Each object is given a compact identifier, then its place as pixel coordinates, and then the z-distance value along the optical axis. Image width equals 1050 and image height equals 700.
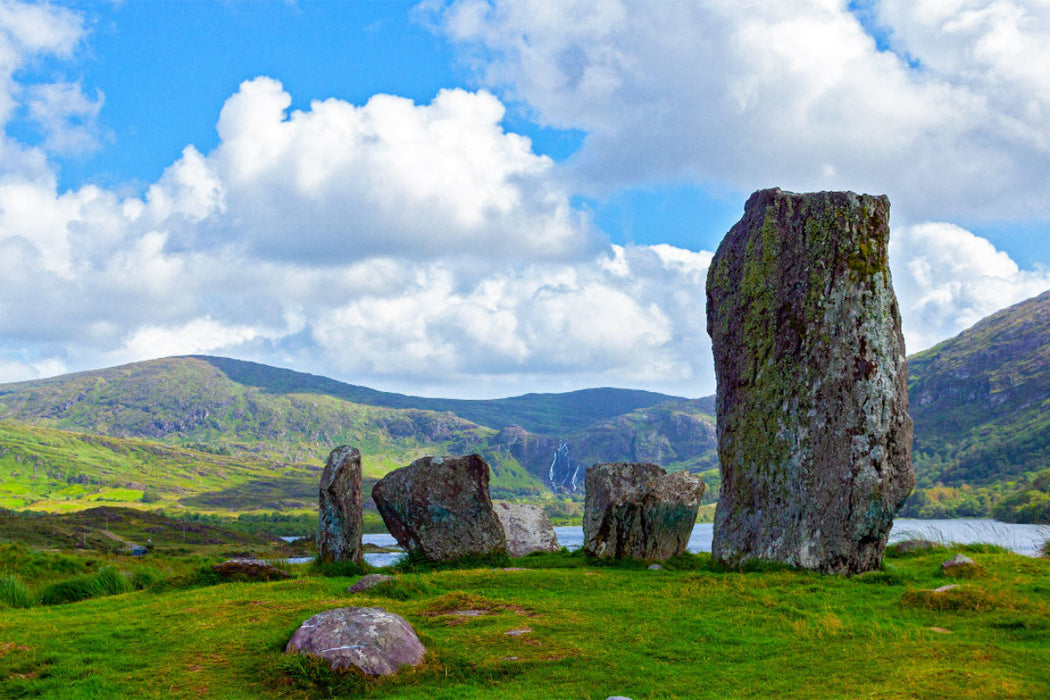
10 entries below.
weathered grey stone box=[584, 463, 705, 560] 22.62
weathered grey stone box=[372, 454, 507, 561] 24.56
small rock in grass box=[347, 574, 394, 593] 16.86
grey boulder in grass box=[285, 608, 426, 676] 10.37
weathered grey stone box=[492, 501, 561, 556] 30.78
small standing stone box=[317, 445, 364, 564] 23.14
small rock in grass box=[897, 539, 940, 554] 24.37
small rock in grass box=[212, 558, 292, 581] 20.22
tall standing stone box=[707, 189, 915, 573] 18.89
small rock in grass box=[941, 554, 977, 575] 18.14
